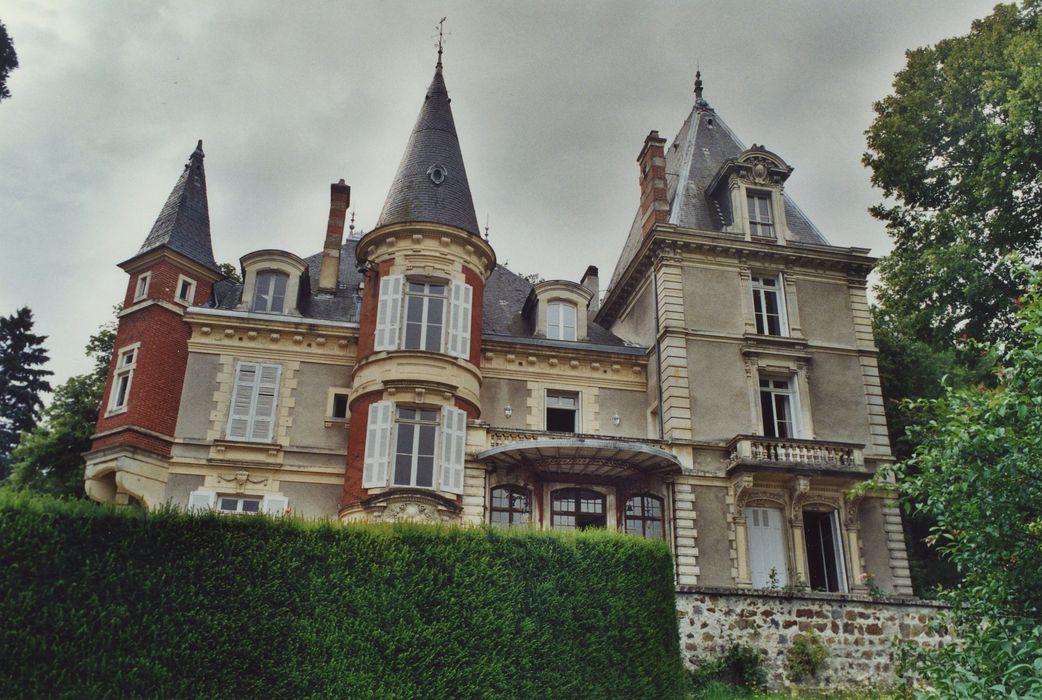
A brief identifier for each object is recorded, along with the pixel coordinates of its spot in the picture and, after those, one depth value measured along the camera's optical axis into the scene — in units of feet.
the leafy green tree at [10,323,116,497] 79.51
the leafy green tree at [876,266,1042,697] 25.98
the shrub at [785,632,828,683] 43.98
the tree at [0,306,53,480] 126.00
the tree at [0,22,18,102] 39.68
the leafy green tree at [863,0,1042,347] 61.41
